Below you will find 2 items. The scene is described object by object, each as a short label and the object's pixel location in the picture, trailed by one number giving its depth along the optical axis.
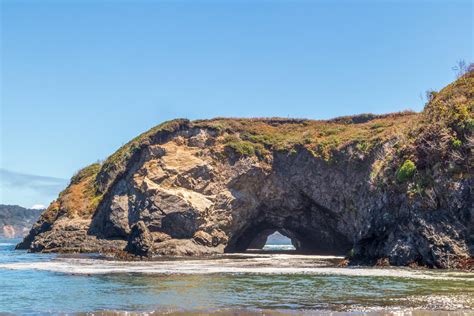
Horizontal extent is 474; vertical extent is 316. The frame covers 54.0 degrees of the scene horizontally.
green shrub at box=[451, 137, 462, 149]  34.06
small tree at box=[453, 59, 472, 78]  43.62
